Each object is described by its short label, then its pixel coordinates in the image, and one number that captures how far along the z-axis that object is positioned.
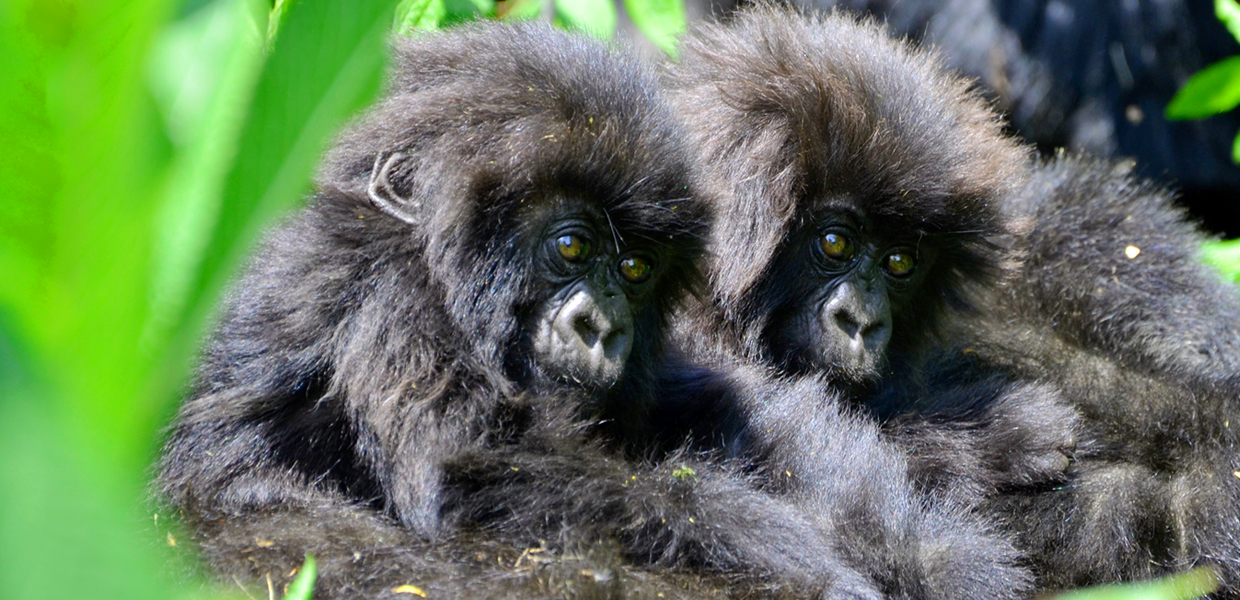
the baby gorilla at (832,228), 5.66
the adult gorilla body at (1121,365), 5.60
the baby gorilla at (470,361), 4.49
